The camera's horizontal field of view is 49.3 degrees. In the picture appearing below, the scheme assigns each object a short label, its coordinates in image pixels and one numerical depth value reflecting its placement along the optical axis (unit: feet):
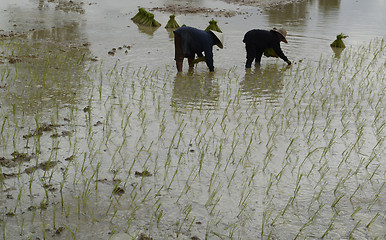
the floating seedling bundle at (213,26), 33.86
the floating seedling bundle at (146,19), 38.60
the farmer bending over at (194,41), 21.81
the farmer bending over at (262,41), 23.88
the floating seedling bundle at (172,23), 37.50
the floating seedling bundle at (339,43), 30.89
